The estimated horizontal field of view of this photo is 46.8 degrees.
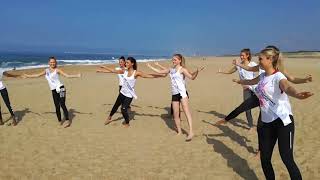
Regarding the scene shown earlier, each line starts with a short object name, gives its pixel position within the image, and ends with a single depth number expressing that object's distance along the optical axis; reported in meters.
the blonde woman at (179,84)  8.37
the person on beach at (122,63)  10.78
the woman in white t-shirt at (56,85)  9.53
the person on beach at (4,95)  9.78
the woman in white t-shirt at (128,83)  9.55
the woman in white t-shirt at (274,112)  4.72
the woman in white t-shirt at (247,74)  8.57
